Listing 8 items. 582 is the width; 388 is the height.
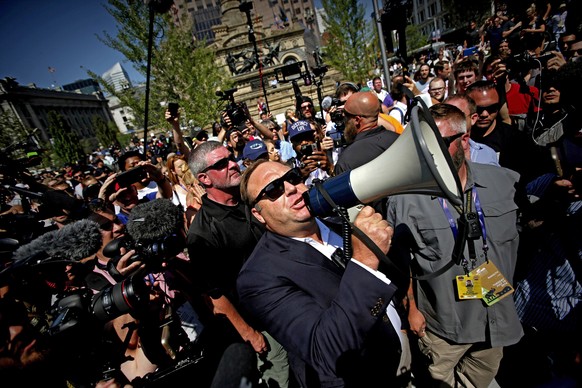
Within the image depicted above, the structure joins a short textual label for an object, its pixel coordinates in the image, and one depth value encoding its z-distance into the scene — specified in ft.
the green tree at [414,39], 127.65
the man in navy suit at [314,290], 4.23
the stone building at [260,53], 81.05
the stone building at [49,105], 161.01
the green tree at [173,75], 37.06
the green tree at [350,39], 52.05
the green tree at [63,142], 118.83
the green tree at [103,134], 167.63
